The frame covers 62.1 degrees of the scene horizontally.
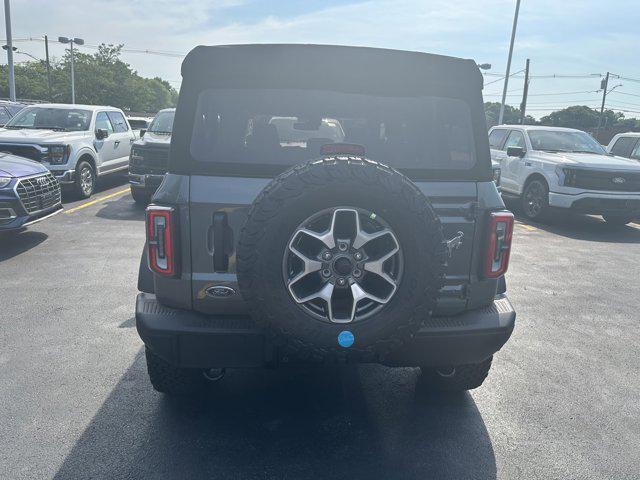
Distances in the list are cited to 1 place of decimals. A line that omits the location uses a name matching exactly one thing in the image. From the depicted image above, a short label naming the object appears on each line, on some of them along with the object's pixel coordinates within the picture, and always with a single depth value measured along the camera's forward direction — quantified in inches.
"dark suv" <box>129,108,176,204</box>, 384.2
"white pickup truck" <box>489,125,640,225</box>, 373.4
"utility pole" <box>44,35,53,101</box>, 2312.9
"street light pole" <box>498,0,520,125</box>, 1118.4
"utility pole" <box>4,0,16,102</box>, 952.3
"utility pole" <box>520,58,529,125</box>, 1593.3
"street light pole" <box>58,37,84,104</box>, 1465.3
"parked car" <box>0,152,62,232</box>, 243.0
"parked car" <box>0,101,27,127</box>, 578.8
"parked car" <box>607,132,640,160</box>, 448.5
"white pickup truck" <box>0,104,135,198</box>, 377.7
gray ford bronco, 89.4
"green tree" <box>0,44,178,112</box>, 2581.2
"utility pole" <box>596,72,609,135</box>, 2438.5
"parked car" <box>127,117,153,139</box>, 598.1
